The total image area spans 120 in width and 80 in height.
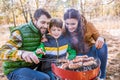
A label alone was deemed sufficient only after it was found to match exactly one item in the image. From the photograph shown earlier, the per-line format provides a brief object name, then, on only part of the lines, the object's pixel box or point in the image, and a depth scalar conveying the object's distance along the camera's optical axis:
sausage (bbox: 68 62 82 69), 1.29
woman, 1.61
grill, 1.22
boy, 1.53
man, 1.45
